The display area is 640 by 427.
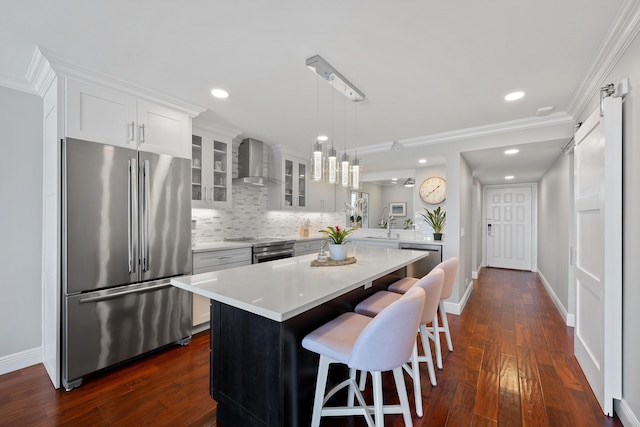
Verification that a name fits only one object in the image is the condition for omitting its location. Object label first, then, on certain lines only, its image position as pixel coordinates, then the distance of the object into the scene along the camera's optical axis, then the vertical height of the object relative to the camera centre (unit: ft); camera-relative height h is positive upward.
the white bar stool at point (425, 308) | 5.93 -2.23
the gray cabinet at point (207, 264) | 9.98 -1.94
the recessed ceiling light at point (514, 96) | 8.47 +3.57
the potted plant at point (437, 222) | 13.91 -0.51
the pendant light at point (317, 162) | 7.60 +1.36
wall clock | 15.80 +1.26
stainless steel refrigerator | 6.98 -1.17
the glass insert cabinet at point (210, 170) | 11.22 +1.71
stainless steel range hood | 13.12 +2.30
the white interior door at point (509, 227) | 22.11 -1.22
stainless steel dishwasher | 13.19 -2.27
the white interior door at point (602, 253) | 5.78 -0.90
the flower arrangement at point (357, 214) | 16.42 -0.13
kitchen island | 4.63 -2.27
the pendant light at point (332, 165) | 7.95 +1.33
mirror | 17.22 +0.75
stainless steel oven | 11.91 -1.63
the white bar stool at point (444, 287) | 7.62 -2.22
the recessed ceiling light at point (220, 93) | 8.48 +3.64
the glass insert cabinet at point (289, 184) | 14.98 +1.53
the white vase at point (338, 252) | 7.93 -1.13
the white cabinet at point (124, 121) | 7.13 +2.57
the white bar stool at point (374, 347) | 4.20 -2.19
